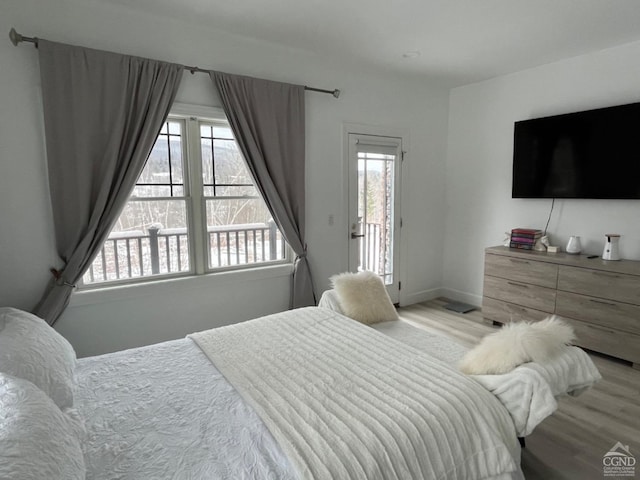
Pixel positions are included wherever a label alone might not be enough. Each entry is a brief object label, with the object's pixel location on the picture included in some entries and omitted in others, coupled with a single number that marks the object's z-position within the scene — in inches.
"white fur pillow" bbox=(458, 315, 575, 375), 61.8
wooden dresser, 113.7
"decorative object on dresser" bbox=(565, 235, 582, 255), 136.6
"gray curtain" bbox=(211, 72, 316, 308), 118.8
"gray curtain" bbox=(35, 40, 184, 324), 94.6
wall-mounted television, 123.0
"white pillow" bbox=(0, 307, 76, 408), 54.1
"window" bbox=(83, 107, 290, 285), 113.0
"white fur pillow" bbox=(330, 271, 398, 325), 97.5
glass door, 155.0
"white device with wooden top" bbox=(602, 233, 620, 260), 124.6
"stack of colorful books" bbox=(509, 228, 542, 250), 147.2
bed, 43.8
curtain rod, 88.4
